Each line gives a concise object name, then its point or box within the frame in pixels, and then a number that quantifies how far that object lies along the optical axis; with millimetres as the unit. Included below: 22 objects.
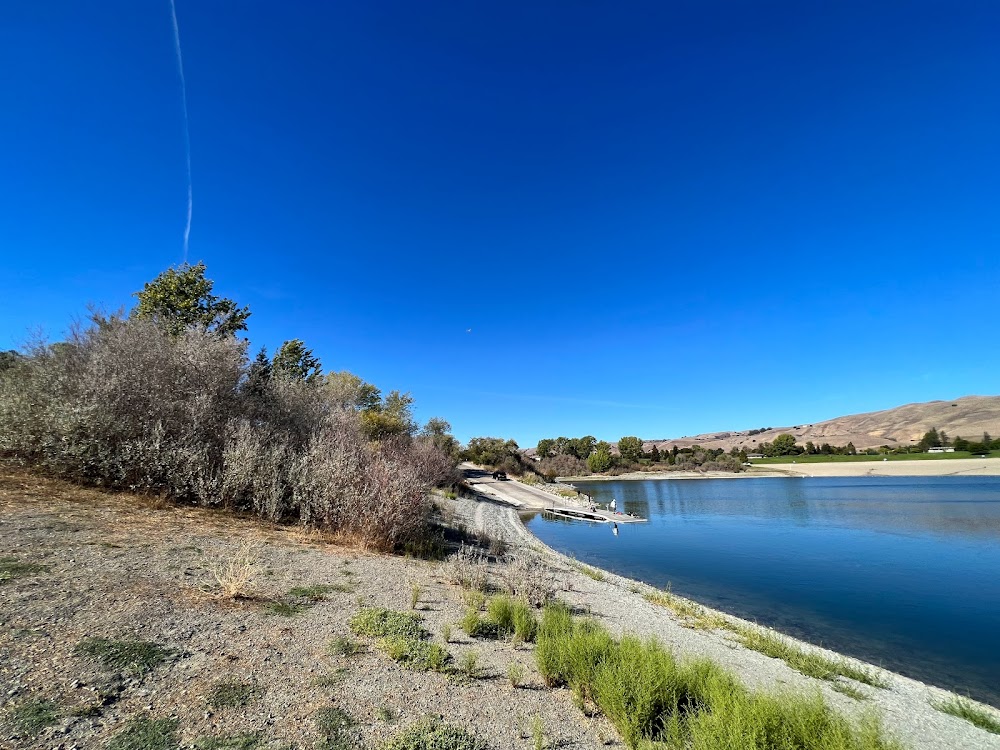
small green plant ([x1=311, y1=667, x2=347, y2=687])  4531
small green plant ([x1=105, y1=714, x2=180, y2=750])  3320
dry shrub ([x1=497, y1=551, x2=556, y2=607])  8766
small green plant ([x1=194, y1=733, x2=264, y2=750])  3439
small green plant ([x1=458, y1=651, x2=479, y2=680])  5262
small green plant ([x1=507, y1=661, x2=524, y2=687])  5180
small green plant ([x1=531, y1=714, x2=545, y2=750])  3986
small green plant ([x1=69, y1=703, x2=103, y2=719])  3520
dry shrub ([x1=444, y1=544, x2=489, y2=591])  9077
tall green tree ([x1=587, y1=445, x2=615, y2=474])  109062
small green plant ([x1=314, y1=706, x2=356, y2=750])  3680
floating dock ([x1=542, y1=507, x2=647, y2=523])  35938
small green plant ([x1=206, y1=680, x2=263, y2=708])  3984
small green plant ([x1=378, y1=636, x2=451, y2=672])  5250
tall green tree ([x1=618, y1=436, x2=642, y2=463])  119481
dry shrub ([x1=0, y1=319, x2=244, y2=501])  10727
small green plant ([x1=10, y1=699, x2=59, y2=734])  3305
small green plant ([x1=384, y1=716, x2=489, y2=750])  3742
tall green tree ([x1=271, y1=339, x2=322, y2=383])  34388
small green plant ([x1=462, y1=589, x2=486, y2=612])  7750
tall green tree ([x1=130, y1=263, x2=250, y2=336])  19641
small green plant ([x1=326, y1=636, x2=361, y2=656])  5267
